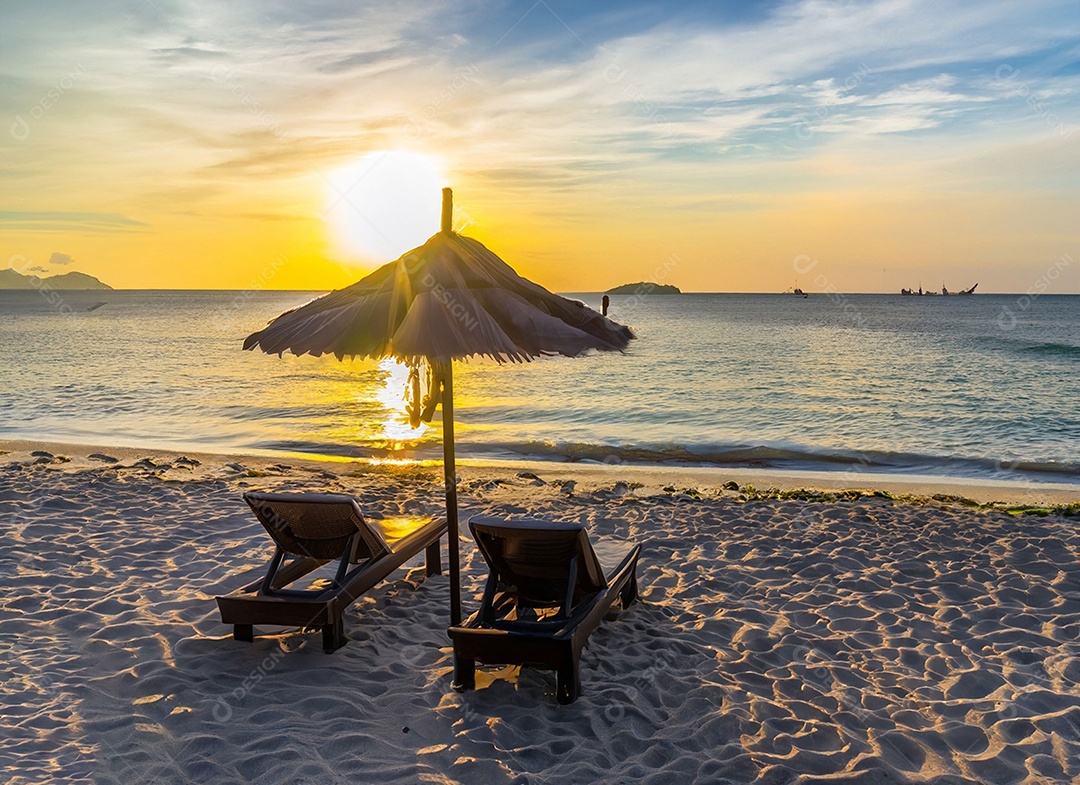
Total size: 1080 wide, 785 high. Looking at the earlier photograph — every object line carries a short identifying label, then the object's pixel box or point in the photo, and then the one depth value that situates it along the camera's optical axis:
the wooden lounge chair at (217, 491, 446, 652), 5.08
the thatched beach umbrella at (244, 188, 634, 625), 4.30
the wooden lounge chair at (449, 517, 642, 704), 4.48
